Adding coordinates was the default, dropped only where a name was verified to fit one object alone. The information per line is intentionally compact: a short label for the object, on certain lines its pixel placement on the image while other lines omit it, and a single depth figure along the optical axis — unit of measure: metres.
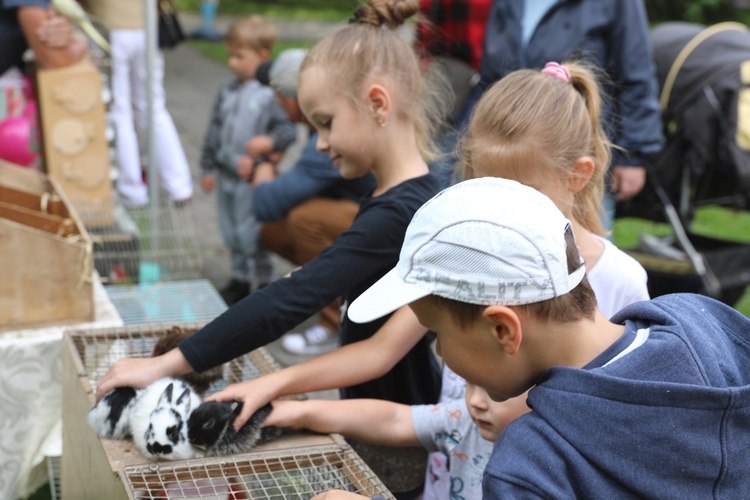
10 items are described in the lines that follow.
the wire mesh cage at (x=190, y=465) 1.63
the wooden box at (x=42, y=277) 2.58
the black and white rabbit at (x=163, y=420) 1.67
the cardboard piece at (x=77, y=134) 3.94
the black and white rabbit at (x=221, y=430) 1.69
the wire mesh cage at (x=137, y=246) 3.62
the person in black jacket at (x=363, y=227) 1.91
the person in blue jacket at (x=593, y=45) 3.47
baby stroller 4.43
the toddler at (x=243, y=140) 4.79
